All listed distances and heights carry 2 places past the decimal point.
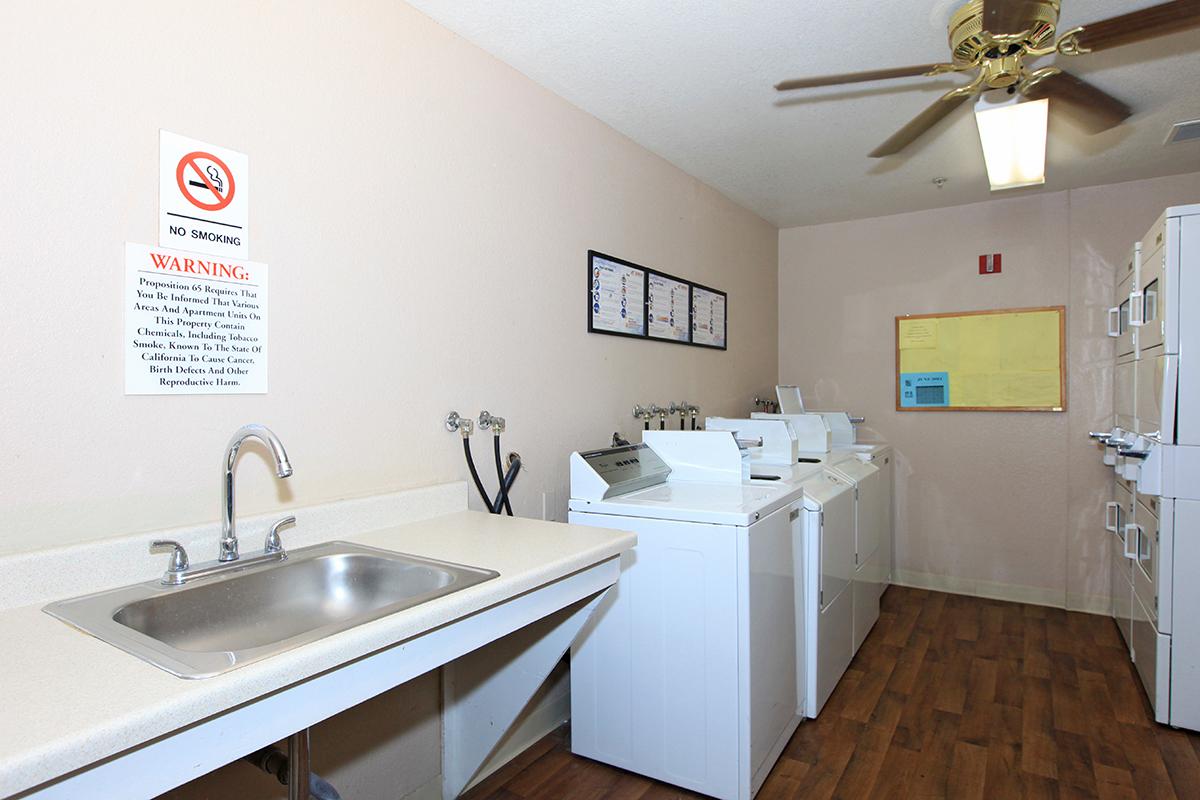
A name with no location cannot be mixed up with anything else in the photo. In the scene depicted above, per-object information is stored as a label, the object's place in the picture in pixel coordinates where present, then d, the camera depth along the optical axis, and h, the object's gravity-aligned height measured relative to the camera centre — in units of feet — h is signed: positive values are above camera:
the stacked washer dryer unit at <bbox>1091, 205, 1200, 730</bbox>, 7.64 -0.92
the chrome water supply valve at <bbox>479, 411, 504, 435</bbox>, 7.18 -0.34
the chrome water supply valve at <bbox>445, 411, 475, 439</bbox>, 6.81 -0.34
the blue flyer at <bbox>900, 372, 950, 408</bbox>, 13.41 +0.02
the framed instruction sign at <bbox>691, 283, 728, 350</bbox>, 11.43 +1.29
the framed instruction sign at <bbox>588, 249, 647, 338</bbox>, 8.93 +1.30
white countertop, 2.36 -1.22
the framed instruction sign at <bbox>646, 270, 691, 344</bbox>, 10.18 +1.29
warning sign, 4.50 +0.47
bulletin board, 12.45 +0.57
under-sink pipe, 4.08 -2.29
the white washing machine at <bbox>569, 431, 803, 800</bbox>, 6.52 -2.50
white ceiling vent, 8.50 +3.37
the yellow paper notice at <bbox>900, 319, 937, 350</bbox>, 13.51 +1.13
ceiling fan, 5.03 +2.82
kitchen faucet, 4.48 -0.65
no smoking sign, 4.64 +1.38
